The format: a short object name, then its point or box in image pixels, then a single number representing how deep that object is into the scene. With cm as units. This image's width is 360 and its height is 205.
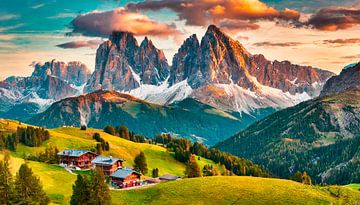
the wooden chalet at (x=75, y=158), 18250
